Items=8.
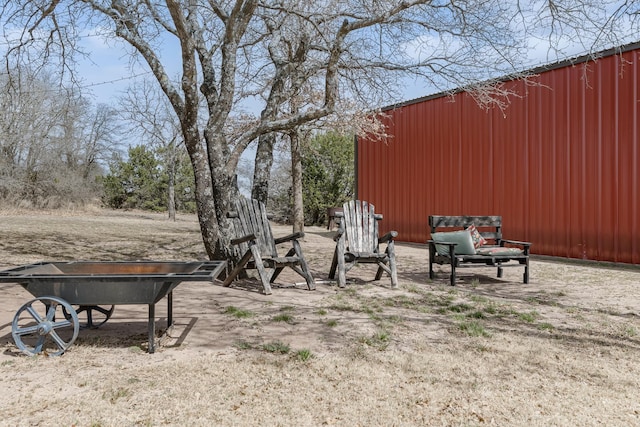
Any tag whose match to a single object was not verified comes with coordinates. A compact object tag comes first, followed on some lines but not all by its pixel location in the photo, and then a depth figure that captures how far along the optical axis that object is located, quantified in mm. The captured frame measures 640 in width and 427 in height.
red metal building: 8438
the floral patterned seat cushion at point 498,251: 6242
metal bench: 6152
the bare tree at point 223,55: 6391
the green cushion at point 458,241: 6340
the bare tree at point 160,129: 21656
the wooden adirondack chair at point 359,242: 6016
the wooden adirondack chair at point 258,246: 5648
